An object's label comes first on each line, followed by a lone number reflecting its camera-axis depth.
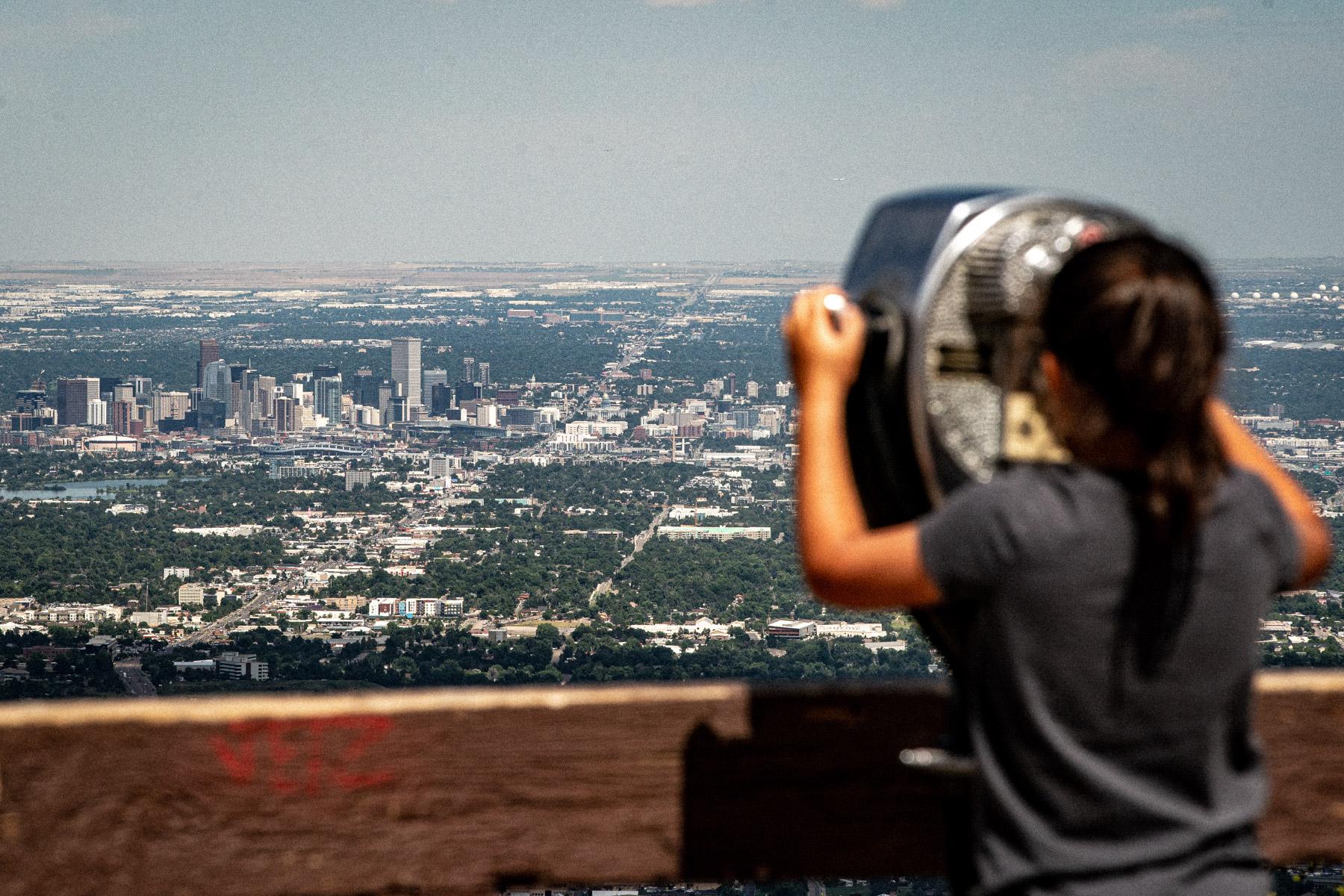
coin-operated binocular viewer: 4.30
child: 4.15
